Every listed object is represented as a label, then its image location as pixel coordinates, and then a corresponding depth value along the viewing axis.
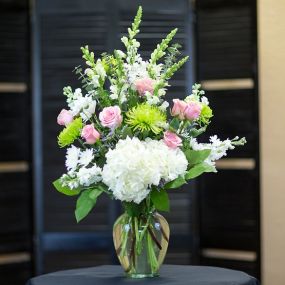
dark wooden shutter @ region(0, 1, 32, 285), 3.87
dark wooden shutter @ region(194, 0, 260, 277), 3.80
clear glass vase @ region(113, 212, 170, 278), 2.13
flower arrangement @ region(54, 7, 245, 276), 2.04
